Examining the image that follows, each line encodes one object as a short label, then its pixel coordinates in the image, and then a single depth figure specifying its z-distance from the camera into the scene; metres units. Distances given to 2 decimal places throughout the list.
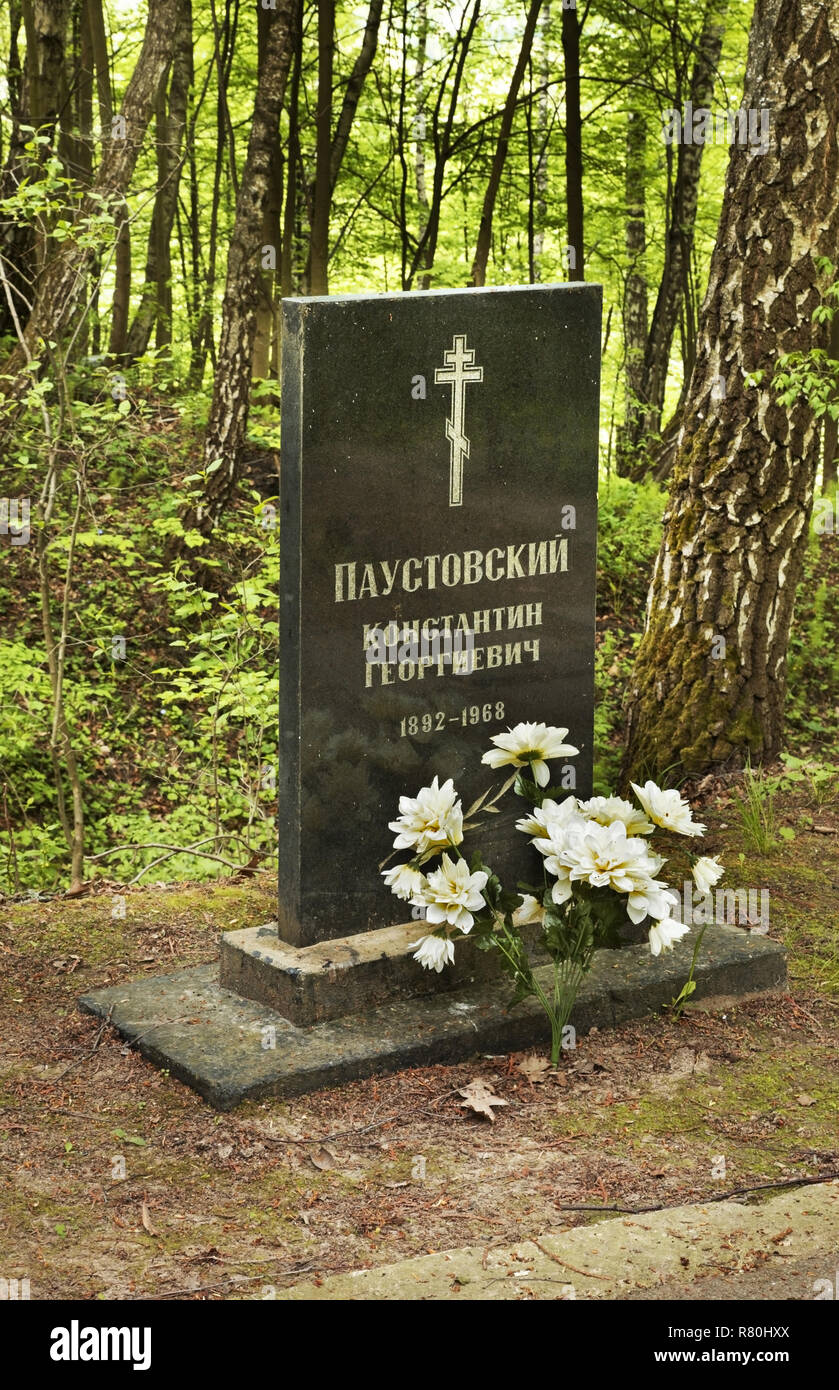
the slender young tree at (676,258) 14.12
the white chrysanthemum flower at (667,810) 4.23
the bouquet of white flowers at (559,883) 4.06
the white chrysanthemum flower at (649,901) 4.06
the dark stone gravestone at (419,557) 4.20
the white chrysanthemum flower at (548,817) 4.29
